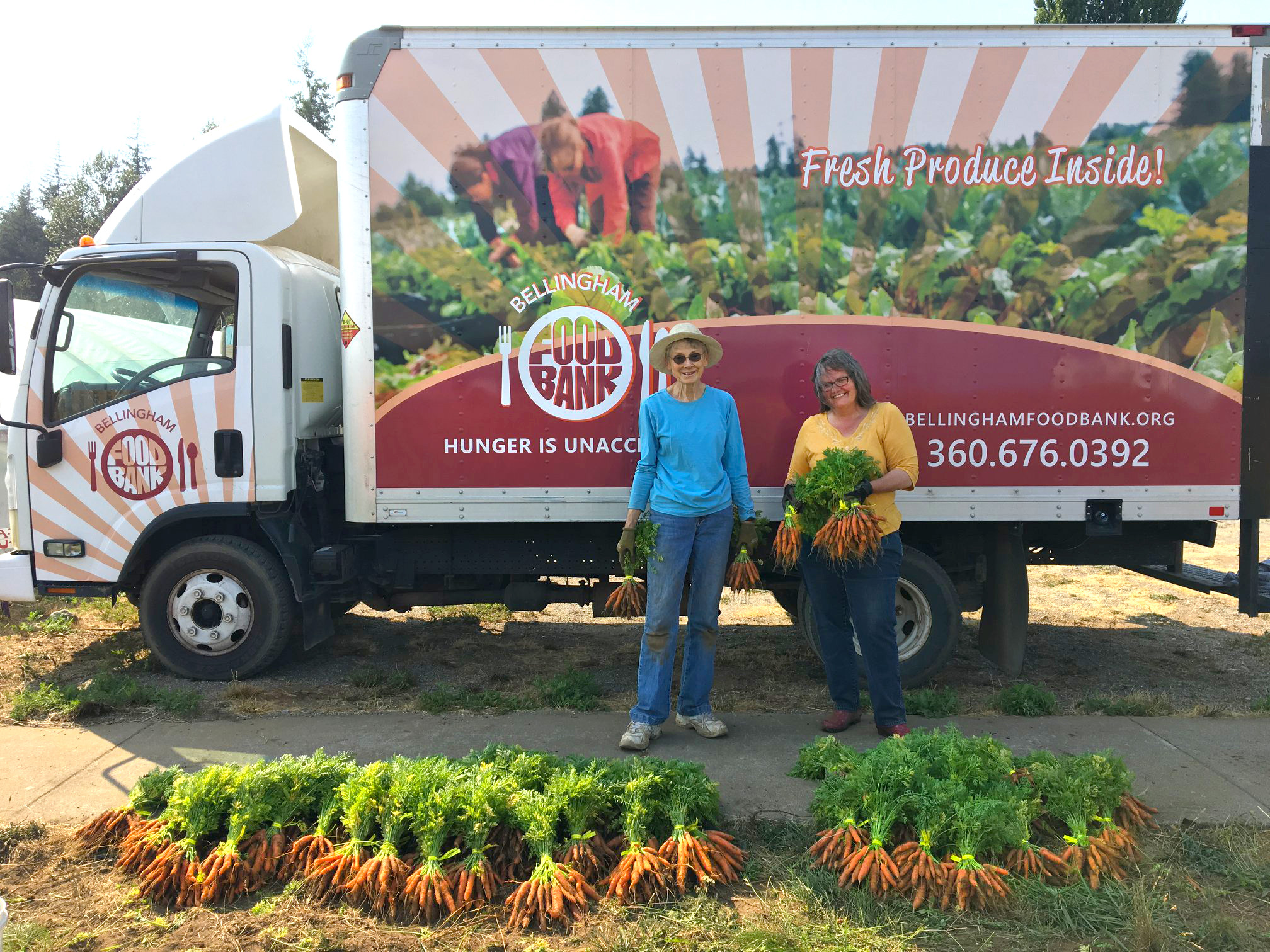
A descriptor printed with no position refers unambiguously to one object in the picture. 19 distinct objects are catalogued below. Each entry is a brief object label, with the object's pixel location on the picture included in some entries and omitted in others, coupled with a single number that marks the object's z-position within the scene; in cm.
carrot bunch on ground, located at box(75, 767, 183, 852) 348
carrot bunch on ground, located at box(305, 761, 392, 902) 310
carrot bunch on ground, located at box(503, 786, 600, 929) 296
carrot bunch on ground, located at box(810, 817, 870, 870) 320
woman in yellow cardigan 436
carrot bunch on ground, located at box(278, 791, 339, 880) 320
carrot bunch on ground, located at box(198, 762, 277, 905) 310
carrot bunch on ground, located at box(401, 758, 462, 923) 299
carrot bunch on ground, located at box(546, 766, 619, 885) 314
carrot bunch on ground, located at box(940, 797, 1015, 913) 298
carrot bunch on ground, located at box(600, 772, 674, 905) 305
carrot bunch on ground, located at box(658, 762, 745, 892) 313
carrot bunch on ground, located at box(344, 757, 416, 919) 304
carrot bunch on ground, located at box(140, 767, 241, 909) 311
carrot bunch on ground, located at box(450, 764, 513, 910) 305
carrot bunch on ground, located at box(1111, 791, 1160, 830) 348
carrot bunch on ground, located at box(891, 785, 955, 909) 303
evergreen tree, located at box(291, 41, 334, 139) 2711
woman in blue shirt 438
